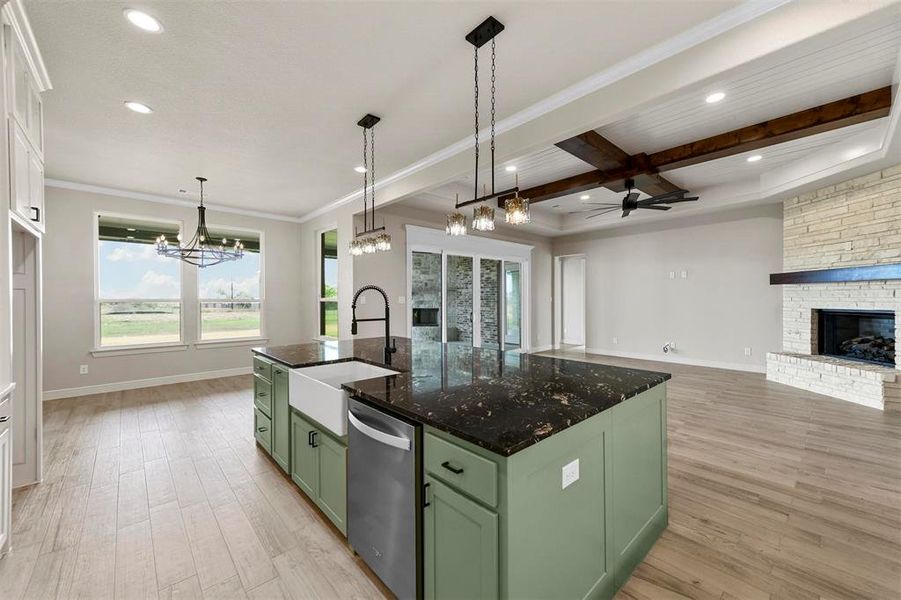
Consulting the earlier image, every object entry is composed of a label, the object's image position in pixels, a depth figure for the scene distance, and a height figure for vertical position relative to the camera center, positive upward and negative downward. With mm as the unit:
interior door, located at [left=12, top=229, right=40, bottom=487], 2523 -393
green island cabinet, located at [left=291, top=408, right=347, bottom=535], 1948 -959
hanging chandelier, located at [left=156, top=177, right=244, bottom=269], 4414 +622
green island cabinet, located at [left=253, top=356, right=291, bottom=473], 2586 -833
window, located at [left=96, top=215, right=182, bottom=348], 5215 +190
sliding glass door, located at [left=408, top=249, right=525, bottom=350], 6332 -26
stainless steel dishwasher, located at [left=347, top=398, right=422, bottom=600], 1443 -836
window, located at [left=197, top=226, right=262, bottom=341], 5965 +59
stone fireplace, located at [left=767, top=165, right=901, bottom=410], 4176 -52
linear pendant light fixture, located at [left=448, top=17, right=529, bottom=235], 2102 +1013
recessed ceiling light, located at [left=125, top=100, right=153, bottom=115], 2895 +1503
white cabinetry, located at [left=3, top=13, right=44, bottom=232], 1895 +926
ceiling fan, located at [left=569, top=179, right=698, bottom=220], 4824 +1258
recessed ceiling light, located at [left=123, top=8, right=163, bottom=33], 1994 +1515
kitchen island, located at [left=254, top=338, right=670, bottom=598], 1173 -650
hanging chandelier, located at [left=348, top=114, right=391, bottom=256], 3217 +554
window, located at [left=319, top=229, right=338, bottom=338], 6297 +262
